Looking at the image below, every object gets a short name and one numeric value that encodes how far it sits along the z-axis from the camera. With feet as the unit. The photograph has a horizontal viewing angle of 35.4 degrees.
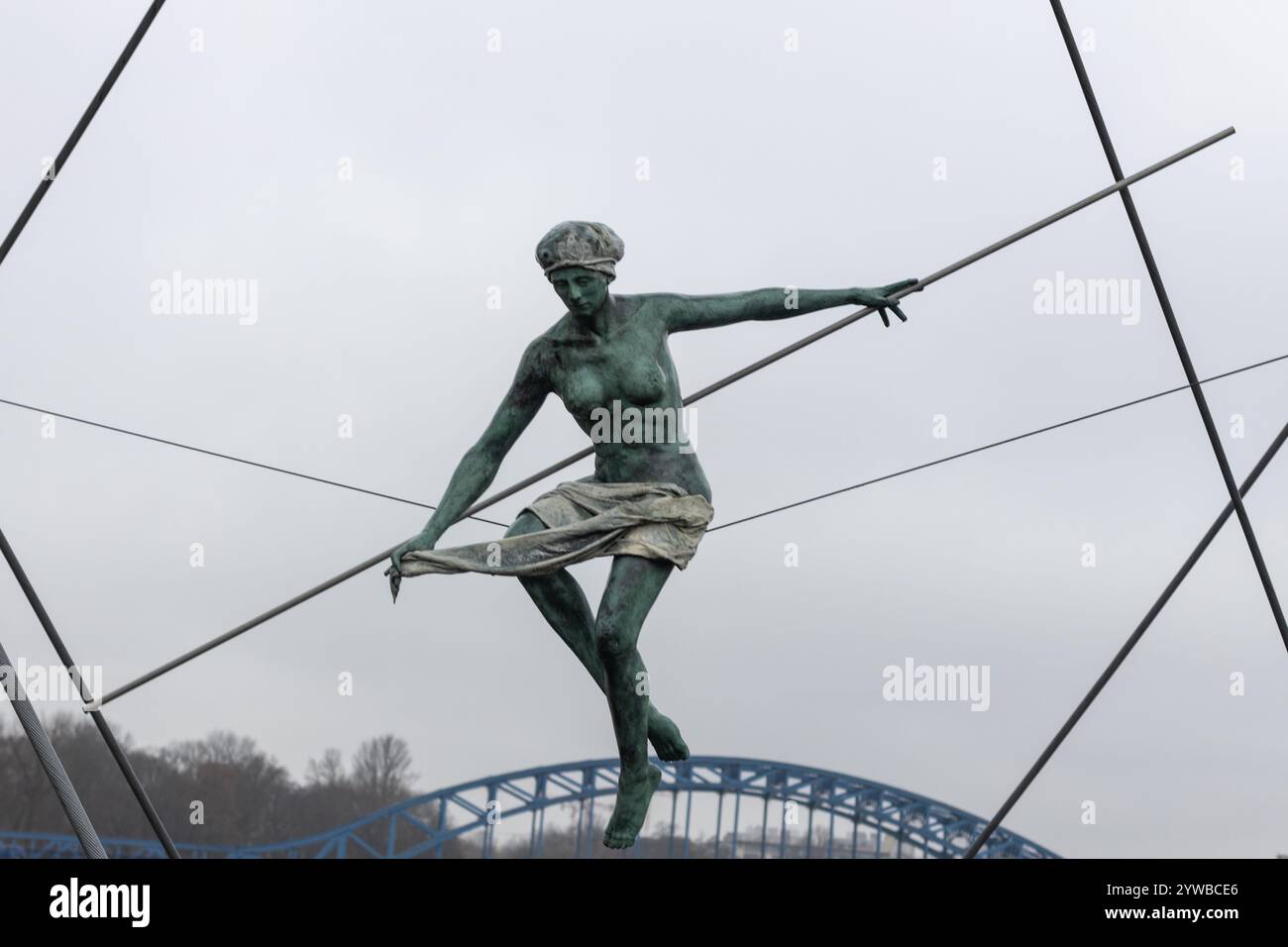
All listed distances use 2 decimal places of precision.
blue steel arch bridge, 132.26
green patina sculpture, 26.84
